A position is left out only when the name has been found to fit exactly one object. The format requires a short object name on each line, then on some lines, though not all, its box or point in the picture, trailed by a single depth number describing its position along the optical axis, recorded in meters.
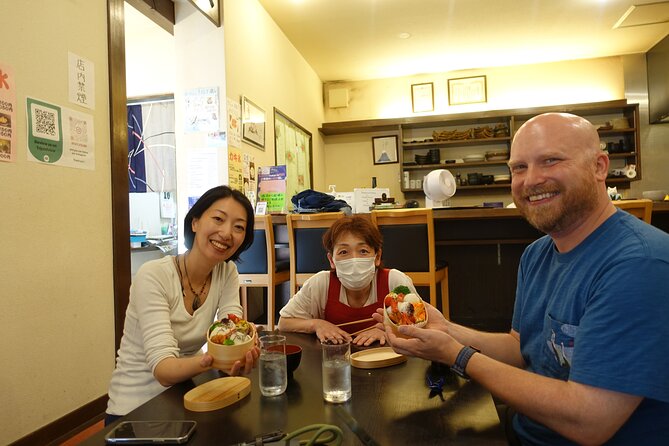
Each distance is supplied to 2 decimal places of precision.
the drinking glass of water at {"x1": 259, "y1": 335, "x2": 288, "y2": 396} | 0.95
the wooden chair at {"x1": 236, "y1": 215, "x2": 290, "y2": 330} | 3.22
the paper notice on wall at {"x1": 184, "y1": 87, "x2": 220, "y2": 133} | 3.81
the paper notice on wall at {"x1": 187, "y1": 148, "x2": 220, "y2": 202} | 3.83
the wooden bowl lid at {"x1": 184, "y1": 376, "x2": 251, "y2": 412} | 0.87
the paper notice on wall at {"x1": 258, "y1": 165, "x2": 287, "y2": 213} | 4.28
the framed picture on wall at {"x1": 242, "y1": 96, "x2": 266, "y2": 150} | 4.16
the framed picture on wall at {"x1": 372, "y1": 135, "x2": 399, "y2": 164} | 6.83
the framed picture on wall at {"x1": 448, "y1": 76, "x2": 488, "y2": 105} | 6.50
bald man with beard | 0.81
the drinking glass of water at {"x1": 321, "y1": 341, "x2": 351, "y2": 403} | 0.90
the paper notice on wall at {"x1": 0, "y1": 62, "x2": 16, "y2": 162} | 1.90
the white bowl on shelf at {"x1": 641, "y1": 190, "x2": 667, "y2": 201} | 3.71
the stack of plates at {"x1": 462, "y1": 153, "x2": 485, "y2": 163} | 6.20
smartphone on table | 0.74
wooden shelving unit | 5.94
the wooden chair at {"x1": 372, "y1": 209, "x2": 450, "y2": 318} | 2.80
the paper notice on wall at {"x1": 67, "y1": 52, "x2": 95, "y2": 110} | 2.29
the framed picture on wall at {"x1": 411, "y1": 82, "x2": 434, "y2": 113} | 6.66
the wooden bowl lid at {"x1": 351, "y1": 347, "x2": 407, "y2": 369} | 1.09
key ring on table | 0.71
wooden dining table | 0.75
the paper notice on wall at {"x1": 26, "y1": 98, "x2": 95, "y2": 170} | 2.06
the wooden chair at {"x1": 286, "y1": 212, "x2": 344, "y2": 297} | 3.05
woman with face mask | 1.67
